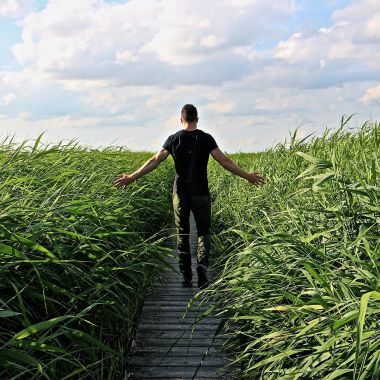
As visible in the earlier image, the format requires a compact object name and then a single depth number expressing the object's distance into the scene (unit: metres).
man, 6.02
